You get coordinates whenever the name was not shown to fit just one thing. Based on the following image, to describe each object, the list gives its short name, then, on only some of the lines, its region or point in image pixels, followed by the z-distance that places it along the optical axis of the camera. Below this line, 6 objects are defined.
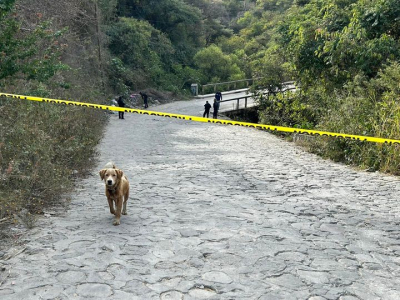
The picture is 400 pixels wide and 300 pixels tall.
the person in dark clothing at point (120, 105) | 21.70
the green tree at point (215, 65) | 40.69
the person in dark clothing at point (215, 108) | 22.20
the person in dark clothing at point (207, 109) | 22.13
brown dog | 5.41
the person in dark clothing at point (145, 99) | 28.44
